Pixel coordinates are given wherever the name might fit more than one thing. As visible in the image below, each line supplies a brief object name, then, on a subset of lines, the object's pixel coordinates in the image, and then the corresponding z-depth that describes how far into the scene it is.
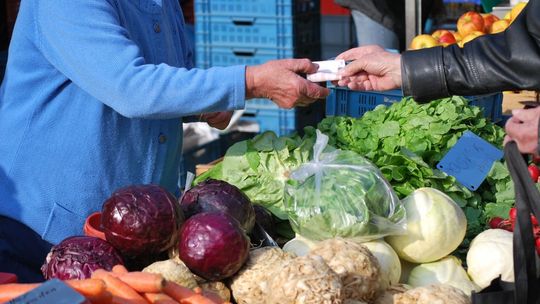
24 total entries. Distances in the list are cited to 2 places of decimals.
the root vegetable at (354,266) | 2.15
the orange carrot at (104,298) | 1.86
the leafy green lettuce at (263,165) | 3.01
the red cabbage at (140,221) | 2.19
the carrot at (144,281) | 1.93
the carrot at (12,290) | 1.96
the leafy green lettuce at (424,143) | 3.17
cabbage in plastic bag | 2.48
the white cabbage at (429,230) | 2.55
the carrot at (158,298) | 1.98
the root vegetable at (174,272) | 2.12
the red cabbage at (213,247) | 2.15
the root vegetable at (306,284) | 1.96
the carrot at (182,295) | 2.02
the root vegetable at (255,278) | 2.19
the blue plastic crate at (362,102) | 4.25
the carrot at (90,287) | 1.84
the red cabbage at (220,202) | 2.40
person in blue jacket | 2.46
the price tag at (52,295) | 1.64
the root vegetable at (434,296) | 2.11
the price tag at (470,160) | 3.36
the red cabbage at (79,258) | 2.14
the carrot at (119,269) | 2.05
